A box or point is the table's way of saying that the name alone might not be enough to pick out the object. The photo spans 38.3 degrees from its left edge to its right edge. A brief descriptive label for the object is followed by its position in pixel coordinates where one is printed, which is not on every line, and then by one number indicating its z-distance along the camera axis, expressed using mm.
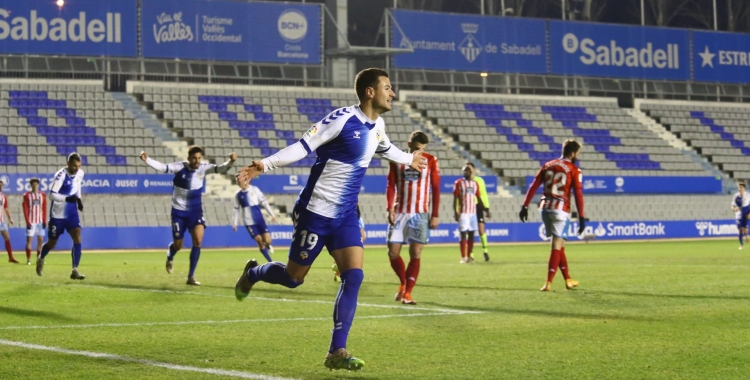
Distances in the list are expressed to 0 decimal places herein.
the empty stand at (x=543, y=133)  46062
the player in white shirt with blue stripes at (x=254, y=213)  22516
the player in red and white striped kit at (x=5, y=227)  25547
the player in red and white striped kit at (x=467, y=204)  25312
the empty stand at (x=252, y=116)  41500
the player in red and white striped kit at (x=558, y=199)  15312
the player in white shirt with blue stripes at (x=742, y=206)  33062
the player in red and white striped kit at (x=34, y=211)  27019
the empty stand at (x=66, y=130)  37625
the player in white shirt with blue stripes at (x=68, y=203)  18250
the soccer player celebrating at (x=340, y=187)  7938
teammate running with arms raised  17391
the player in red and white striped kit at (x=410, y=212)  13734
